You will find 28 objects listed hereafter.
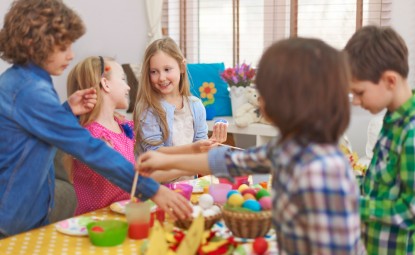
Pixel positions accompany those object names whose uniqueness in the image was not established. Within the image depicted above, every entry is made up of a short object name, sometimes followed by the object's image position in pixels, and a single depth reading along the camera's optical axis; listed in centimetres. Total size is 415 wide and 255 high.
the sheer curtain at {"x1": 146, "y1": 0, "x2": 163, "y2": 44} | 495
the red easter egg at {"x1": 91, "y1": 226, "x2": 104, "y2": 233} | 131
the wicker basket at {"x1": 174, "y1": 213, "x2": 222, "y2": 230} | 135
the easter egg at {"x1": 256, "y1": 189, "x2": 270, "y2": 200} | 144
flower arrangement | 417
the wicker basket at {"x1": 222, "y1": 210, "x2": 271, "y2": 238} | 129
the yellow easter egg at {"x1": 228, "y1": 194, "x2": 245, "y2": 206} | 136
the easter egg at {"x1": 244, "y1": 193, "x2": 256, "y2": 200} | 141
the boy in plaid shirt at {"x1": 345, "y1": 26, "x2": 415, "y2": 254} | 122
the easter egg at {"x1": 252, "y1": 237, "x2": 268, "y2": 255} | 123
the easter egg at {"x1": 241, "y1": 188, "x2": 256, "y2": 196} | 148
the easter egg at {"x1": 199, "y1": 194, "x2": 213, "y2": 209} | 146
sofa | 277
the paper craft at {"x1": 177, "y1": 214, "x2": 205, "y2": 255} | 116
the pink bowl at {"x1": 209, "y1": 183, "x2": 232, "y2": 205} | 155
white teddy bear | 402
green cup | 130
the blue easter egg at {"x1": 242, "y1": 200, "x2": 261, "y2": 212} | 133
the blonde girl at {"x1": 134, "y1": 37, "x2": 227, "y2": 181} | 222
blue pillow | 446
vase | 416
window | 425
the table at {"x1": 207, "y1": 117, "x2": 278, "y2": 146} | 394
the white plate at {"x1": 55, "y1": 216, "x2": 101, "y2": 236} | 139
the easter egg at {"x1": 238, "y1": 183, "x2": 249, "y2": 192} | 157
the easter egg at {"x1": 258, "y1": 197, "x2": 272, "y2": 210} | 134
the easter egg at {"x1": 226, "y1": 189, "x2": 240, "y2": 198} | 144
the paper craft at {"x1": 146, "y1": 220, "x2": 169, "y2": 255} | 112
